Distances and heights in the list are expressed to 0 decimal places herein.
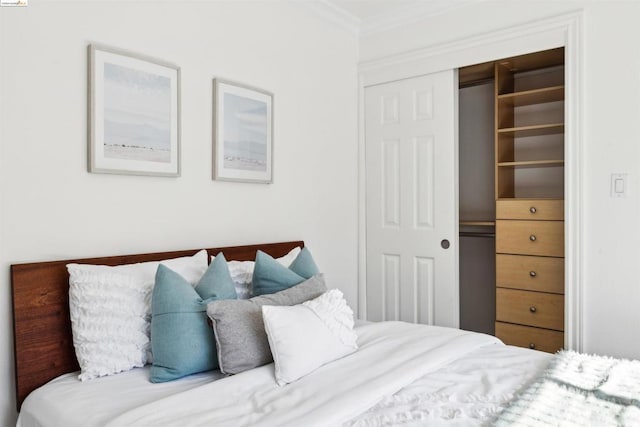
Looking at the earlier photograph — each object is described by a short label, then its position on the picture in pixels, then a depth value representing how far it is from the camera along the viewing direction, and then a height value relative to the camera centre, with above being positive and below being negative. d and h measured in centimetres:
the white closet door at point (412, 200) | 322 +10
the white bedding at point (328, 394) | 138 -59
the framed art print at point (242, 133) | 255 +46
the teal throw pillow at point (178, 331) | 175 -44
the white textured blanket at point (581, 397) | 131 -56
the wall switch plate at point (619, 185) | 252 +16
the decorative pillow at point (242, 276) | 226 -30
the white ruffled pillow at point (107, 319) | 179 -41
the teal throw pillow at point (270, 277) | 217 -29
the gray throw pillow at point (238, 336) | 176 -46
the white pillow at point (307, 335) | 170 -46
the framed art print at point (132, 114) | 203 +45
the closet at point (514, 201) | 293 +9
